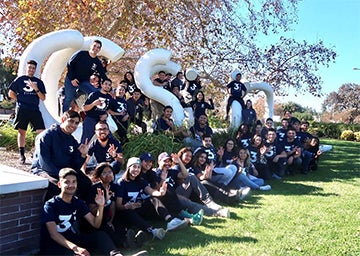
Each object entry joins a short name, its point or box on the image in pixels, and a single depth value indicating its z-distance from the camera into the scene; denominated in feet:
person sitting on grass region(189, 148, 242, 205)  19.20
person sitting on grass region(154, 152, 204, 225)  16.33
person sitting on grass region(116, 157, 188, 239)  14.61
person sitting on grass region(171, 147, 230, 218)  17.06
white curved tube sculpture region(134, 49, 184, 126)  28.94
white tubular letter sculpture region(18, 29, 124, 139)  23.01
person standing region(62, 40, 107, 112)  22.07
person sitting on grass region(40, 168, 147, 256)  11.80
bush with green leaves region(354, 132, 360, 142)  72.74
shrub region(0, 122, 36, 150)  25.74
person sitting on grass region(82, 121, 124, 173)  16.46
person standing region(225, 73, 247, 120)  34.99
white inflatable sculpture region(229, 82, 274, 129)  40.01
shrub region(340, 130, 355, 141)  74.84
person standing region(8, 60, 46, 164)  19.58
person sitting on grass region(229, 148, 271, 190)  22.66
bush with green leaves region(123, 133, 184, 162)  23.24
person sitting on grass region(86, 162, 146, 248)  13.28
